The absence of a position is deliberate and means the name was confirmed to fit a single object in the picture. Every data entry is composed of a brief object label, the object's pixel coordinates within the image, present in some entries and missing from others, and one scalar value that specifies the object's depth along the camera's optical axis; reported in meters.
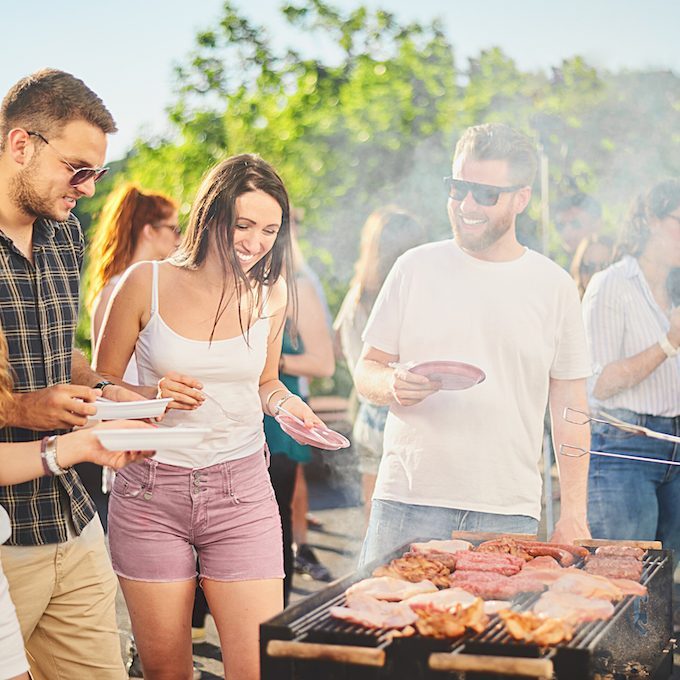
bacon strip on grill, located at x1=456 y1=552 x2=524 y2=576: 2.69
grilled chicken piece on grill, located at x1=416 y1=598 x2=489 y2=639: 2.18
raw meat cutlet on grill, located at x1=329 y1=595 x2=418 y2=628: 2.24
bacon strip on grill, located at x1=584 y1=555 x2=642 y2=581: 2.68
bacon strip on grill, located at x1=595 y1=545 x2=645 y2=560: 2.86
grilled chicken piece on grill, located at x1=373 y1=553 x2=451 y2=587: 2.63
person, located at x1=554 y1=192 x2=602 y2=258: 6.11
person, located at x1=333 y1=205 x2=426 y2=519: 4.84
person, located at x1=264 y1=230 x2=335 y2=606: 4.58
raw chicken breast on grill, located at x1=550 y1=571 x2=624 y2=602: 2.48
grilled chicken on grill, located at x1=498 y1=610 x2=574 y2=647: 2.14
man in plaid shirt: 2.55
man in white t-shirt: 3.25
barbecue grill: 2.00
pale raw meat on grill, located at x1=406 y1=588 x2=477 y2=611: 2.29
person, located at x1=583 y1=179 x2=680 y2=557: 4.02
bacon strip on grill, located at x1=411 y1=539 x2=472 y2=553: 2.87
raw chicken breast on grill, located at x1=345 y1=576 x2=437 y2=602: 2.43
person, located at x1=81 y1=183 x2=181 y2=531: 4.31
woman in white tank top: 2.85
